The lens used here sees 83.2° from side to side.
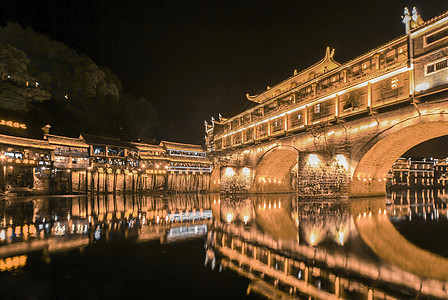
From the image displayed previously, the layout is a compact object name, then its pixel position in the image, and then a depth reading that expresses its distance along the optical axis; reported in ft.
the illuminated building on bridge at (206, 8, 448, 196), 53.83
